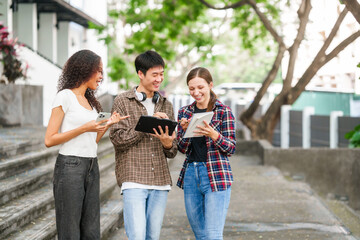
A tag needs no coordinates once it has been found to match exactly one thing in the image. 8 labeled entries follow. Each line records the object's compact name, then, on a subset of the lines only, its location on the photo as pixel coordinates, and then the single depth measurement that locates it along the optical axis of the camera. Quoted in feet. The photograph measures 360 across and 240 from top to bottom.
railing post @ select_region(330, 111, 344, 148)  44.98
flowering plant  36.23
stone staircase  17.53
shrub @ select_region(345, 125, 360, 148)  39.91
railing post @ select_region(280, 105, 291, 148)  55.32
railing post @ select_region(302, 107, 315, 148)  51.31
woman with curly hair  12.18
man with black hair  13.07
